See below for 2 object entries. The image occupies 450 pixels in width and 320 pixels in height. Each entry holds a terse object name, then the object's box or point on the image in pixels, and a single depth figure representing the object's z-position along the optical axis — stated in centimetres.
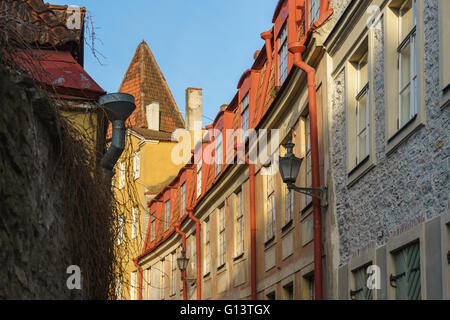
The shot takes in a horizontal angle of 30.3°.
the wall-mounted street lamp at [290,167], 1212
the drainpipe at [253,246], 1816
